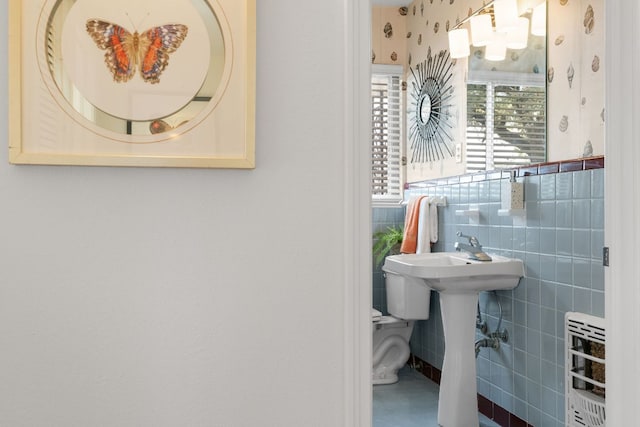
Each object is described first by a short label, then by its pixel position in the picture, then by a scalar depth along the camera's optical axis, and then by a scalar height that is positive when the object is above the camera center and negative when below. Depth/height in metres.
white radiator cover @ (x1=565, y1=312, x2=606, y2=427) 2.18 -0.63
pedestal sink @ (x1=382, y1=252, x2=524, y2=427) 2.76 -0.56
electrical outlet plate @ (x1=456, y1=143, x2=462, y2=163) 3.47 +0.37
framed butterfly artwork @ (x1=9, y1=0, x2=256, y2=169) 1.20 +0.28
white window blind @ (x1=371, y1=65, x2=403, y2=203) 4.39 +0.58
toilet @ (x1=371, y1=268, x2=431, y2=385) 3.74 -0.77
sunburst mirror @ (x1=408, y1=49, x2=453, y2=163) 3.65 +0.72
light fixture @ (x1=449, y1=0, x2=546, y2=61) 2.77 +0.99
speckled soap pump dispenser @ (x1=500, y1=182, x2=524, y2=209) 2.75 +0.09
